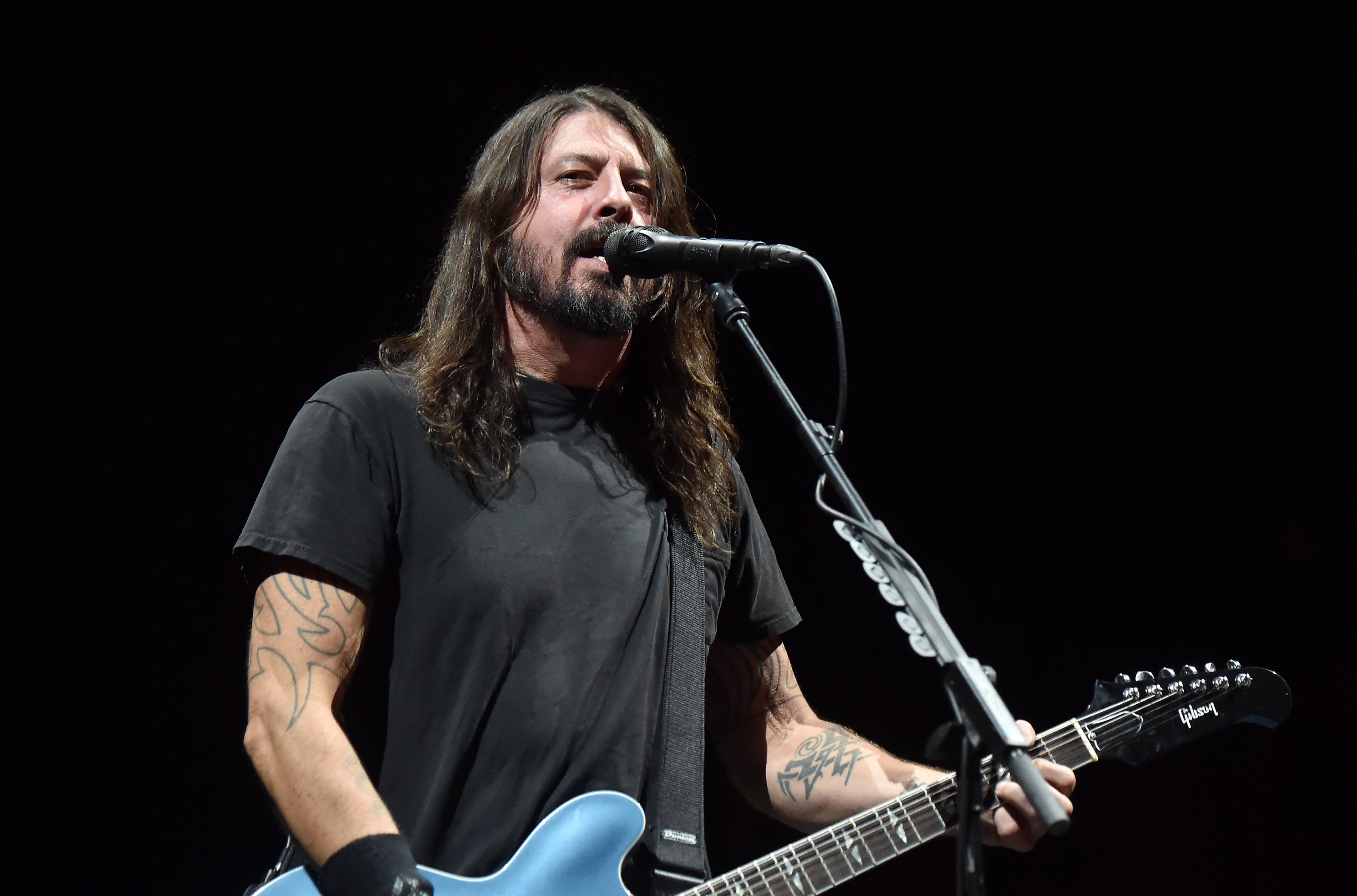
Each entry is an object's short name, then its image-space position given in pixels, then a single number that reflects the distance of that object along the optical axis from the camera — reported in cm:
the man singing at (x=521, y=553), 319
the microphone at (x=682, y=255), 315
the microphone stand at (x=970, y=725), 295
